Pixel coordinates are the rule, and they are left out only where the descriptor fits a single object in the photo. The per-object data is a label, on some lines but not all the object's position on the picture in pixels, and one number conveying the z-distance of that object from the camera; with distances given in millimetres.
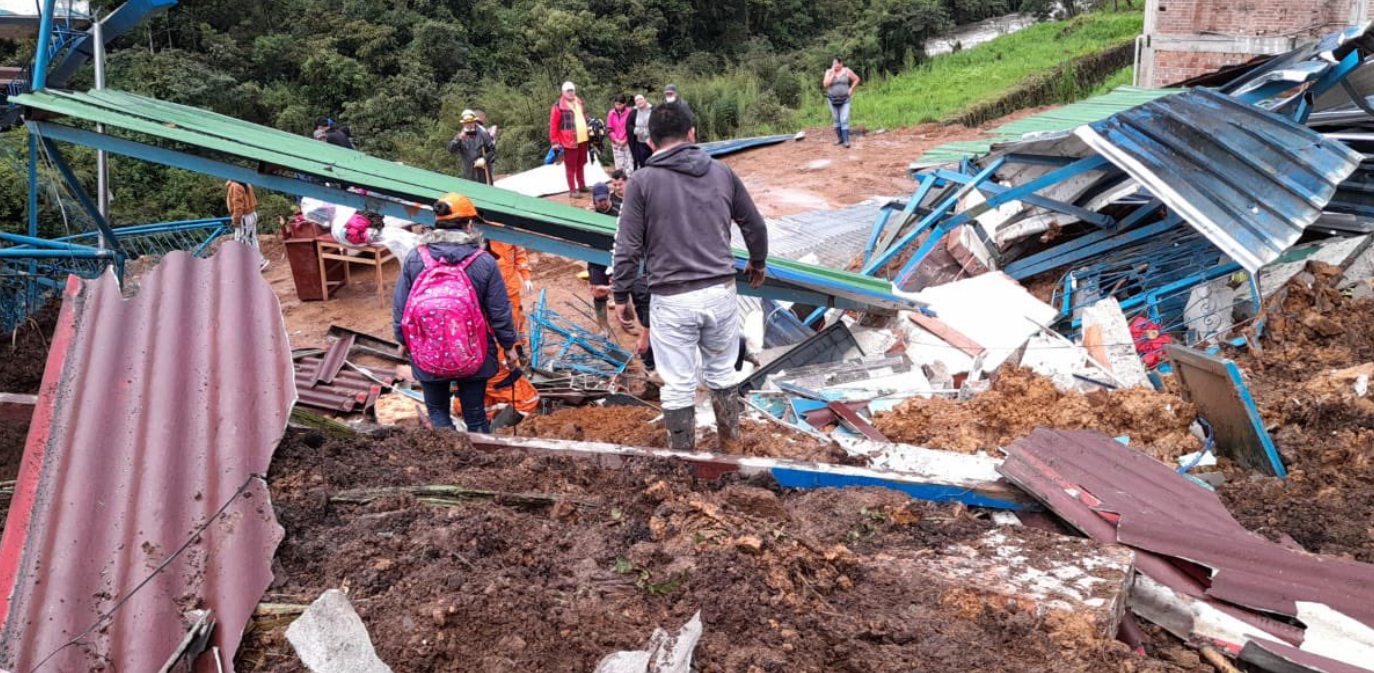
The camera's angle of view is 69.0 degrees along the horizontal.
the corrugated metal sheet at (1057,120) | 7812
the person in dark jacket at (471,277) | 4555
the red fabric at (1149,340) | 6691
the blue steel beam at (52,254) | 6590
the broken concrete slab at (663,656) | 2031
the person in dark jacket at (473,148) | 11680
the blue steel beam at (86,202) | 6390
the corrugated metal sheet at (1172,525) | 2994
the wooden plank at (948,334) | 6793
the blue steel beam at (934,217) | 7618
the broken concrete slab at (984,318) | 6789
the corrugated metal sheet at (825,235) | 9688
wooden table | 10008
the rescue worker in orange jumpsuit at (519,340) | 5539
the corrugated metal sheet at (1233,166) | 6008
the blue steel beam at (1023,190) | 7168
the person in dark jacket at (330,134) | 11180
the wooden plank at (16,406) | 3955
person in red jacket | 12750
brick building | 13398
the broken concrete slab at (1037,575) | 2691
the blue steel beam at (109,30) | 6648
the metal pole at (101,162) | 6727
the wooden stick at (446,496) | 3102
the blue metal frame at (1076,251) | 7613
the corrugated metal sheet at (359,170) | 5613
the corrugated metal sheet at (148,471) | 2463
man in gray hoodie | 4156
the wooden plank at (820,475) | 3514
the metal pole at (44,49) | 6148
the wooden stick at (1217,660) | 2650
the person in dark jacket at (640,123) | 12758
